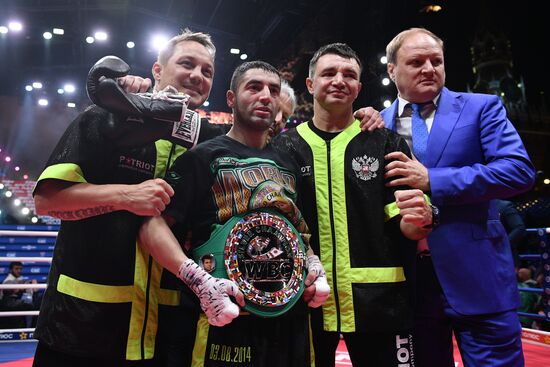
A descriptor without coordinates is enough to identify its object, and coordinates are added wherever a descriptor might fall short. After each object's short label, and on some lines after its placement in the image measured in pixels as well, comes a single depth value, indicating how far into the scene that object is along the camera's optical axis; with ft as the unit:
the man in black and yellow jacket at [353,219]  5.29
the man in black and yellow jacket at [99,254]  4.59
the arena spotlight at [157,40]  40.49
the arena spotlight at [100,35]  40.73
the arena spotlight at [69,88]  50.91
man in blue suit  5.41
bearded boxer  4.57
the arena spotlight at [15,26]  38.57
